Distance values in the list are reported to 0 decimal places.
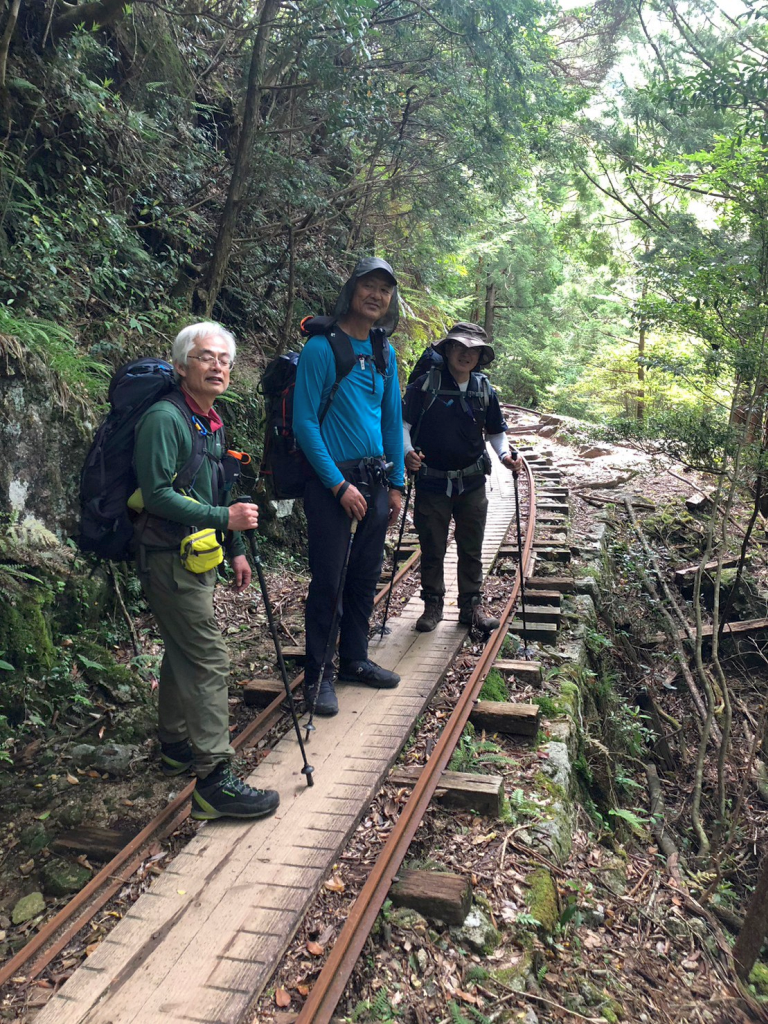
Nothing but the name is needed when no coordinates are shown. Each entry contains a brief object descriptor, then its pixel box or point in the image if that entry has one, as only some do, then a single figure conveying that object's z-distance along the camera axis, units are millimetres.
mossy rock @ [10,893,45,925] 3090
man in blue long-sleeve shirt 4223
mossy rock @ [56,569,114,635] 5012
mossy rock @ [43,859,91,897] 3266
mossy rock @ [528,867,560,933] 3252
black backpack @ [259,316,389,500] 4281
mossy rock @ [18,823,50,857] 3521
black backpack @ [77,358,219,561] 3324
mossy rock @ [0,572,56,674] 4391
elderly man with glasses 3336
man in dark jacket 5328
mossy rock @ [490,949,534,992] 2846
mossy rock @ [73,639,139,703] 4816
